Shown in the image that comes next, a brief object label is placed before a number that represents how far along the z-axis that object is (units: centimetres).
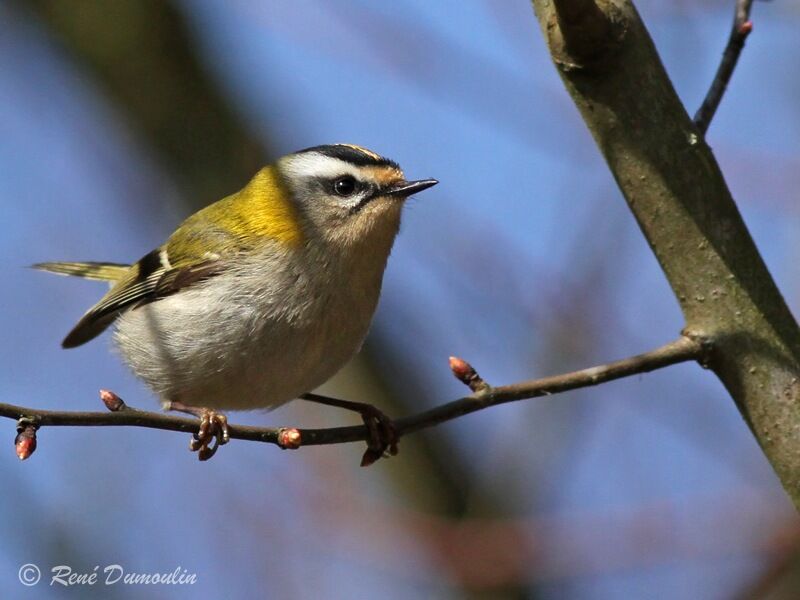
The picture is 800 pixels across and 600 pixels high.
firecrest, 566
